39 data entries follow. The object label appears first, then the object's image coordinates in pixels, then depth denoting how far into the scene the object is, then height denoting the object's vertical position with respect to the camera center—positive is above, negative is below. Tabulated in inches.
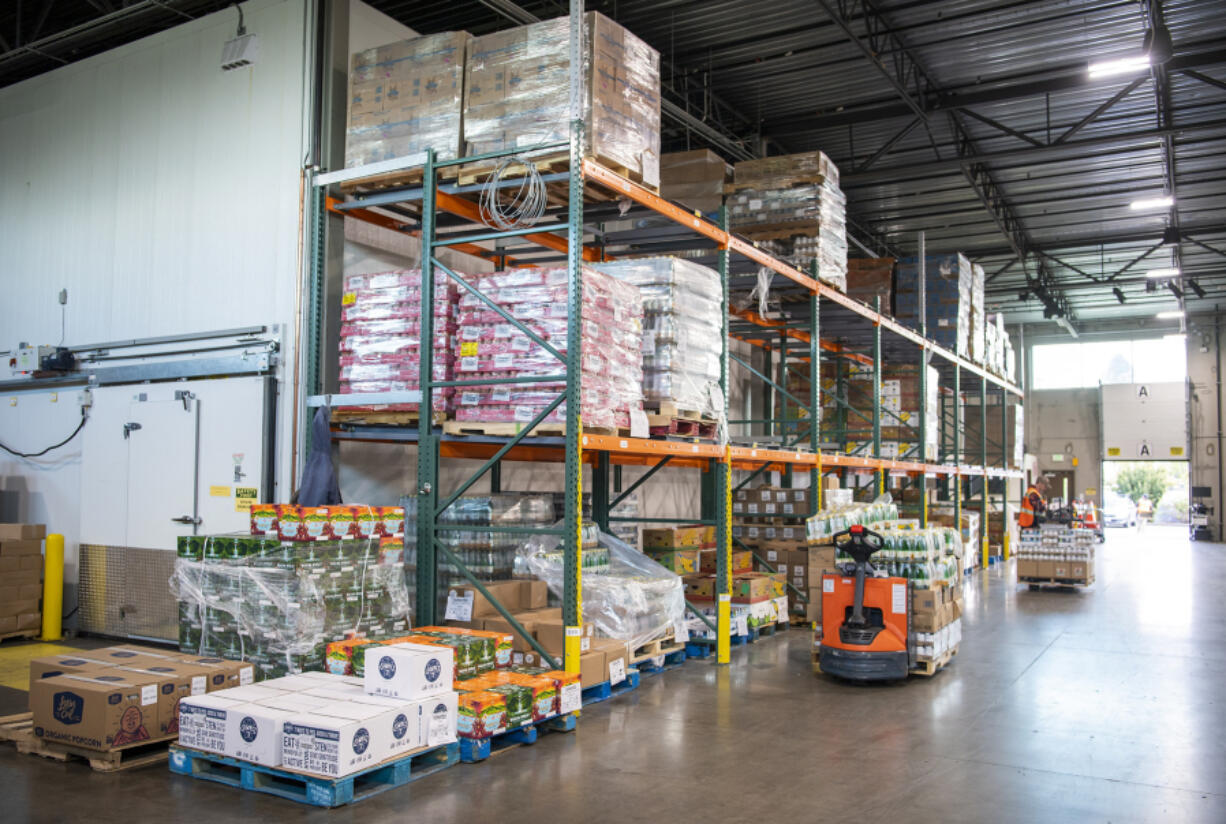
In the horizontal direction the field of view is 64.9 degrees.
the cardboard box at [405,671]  195.8 -42.6
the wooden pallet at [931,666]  314.2 -66.2
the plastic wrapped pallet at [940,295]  645.3 +117.5
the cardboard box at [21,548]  349.7 -32.5
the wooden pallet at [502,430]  265.9 +9.8
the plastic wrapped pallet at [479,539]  296.8 -23.6
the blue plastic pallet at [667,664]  316.2 -67.1
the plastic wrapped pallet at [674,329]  315.6 +45.4
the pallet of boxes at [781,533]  450.6 -32.5
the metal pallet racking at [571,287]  260.8 +58.3
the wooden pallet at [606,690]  270.5 -64.8
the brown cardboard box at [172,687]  208.5 -49.3
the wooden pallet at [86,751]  198.8 -62.5
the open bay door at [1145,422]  1181.7 +59.7
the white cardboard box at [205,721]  190.5 -52.1
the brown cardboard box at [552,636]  260.7 -46.5
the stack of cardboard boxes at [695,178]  419.5 +125.8
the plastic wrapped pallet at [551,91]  269.3 +107.2
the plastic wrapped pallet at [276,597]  235.8 -34.0
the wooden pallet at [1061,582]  592.7 -70.1
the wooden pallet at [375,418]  294.3 +13.9
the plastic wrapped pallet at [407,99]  287.3 +111.7
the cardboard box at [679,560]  399.5 -39.5
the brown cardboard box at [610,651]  271.1 -53.3
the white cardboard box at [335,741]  176.4 -51.9
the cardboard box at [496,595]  278.1 -38.9
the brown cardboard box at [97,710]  198.2 -52.4
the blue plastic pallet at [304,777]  177.8 -62.2
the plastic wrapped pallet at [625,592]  290.0 -39.4
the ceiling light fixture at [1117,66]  402.6 +173.0
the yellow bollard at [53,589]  358.6 -48.2
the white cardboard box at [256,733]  182.5 -52.2
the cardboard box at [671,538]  402.7 -30.6
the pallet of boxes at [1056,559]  593.6 -55.7
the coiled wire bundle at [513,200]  274.7 +80.5
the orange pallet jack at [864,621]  301.4 -48.8
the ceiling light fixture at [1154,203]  625.1 +191.7
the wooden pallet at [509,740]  208.7 -63.3
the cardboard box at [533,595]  288.0 -39.2
